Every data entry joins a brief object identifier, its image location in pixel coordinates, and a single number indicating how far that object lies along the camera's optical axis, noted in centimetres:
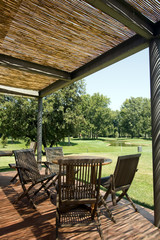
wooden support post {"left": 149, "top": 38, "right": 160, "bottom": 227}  272
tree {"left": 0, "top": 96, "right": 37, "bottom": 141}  1401
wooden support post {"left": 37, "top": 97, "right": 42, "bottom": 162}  668
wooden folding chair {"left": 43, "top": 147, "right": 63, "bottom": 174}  454
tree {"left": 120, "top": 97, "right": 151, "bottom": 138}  4759
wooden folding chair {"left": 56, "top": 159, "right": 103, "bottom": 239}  237
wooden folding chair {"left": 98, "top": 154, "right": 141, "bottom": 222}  282
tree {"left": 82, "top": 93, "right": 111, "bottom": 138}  4491
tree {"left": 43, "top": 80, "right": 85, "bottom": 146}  1432
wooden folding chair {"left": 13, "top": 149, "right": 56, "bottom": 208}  346
